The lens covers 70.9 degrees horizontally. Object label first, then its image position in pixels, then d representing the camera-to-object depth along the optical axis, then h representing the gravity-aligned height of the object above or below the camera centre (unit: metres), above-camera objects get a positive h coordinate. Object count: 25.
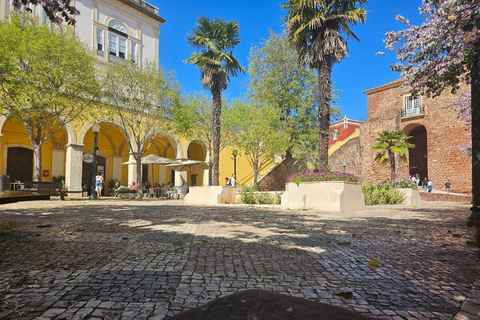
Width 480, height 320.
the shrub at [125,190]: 19.48 -1.04
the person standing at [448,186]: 26.66 -0.94
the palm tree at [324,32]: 14.63 +6.43
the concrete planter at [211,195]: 15.87 -1.09
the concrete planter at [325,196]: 11.26 -0.82
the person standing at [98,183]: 18.95 -0.63
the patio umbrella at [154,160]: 21.25 +0.77
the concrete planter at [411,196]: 16.16 -1.07
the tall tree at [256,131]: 22.36 +2.83
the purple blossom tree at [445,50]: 5.55 +2.46
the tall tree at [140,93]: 18.31 +4.39
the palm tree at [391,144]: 21.08 +1.88
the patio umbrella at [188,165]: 22.44 +0.50
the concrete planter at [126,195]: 19.21 -1.31
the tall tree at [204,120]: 23.60 +3.78
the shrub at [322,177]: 11.76 -0.13
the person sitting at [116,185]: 22.48 -0.89
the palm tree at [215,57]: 19.03 +6.68
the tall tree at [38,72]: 14.20 +4.42
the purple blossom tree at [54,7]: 4.62 +2.33
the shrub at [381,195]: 14.67 -0.94
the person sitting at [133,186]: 21.45 -0.89
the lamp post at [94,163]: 16.69 +0.46
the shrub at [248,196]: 15.85 -1.10
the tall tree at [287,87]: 25.32 +6.52
